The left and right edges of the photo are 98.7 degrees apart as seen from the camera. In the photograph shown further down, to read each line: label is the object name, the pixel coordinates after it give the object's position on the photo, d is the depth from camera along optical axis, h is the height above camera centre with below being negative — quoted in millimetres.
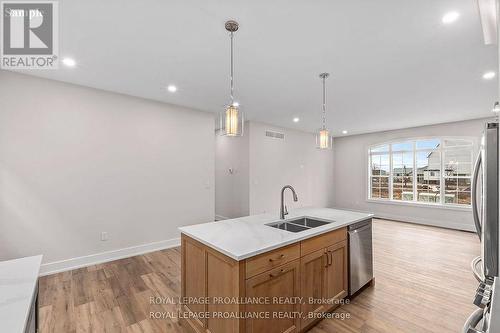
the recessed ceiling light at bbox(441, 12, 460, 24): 1811 +1295
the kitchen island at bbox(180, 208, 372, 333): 1521 -884
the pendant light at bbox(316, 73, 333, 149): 2734 +355
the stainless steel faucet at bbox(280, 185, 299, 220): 2307 -487
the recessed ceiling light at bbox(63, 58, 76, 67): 2582 +1305
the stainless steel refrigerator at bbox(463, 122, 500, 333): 1017 -274
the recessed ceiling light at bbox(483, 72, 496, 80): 2872 +1258
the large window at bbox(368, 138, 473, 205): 5582 -101
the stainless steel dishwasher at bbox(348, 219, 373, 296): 2420 -1030
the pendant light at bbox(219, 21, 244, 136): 1952 +464
